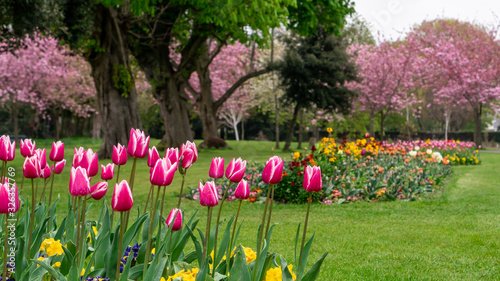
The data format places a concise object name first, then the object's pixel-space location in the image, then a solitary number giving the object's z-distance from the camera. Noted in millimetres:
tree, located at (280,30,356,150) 23000
